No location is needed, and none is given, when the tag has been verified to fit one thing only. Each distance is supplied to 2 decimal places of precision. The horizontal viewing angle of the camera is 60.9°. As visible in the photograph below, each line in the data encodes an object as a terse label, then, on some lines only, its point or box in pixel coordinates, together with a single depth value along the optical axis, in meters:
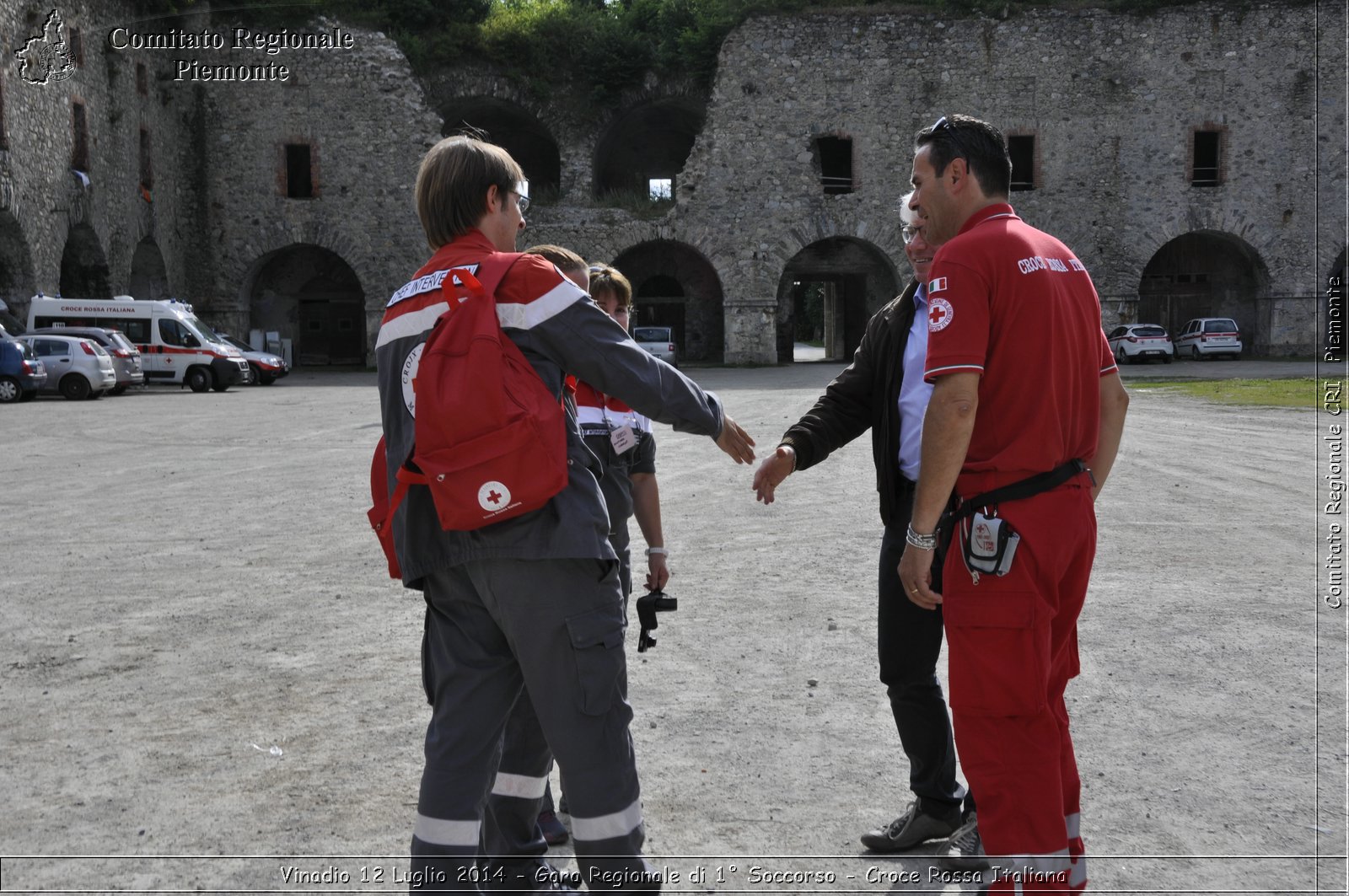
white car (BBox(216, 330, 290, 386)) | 25.92
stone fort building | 29.34
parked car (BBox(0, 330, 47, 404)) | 19.20
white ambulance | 23.23
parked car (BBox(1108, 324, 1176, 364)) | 30.19
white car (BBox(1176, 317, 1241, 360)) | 30.77
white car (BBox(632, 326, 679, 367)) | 27.86
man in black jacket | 3.13
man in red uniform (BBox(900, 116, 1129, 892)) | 2.48
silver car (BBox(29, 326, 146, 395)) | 21.34
